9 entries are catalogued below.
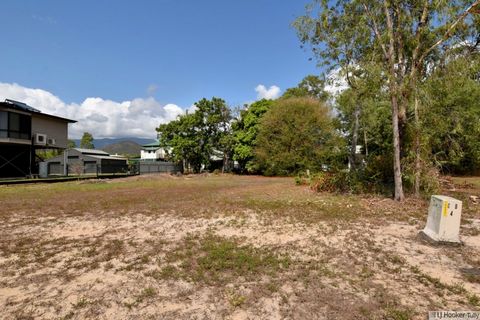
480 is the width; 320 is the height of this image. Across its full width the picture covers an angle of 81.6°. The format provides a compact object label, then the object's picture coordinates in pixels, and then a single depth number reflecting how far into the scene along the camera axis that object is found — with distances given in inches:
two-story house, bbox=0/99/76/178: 730.8
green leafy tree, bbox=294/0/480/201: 343.9
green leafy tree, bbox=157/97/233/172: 1146.7
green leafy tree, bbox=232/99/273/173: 1090.1
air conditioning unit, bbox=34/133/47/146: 803.3
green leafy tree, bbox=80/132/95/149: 2242.9
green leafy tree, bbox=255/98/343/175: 951.0
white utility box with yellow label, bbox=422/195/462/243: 192.9
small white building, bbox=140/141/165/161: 2142.2
